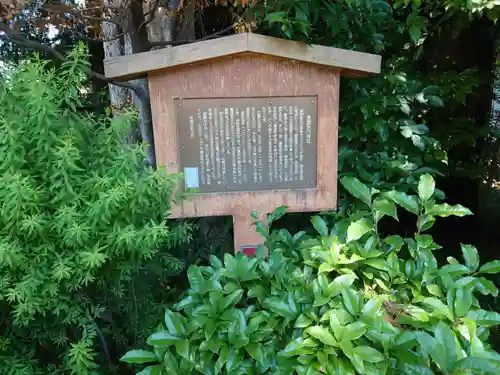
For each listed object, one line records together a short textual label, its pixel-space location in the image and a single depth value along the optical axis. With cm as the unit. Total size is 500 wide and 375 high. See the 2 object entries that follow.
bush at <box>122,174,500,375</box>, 148
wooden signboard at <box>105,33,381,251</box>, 243
